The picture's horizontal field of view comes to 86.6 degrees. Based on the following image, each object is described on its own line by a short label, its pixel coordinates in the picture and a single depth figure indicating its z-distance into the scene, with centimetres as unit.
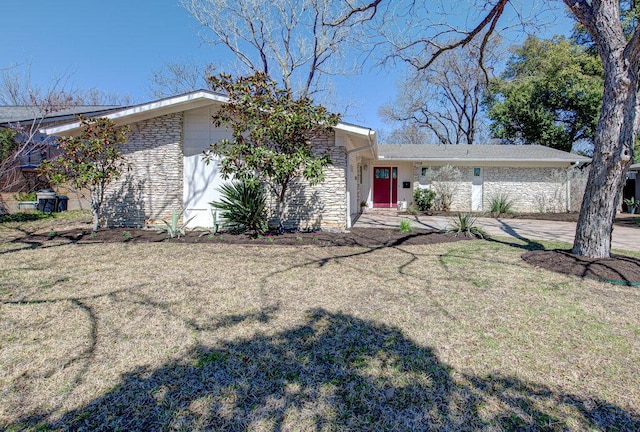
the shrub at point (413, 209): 1521
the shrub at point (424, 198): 1566
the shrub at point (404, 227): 900
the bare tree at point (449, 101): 2452
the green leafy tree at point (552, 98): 1931
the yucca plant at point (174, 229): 782
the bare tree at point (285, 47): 1814
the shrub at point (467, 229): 872
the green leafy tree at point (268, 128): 727
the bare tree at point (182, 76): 2264
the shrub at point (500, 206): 1462
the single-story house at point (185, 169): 861
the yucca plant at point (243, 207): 805
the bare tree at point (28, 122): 1123
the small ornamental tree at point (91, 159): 758
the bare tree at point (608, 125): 505
